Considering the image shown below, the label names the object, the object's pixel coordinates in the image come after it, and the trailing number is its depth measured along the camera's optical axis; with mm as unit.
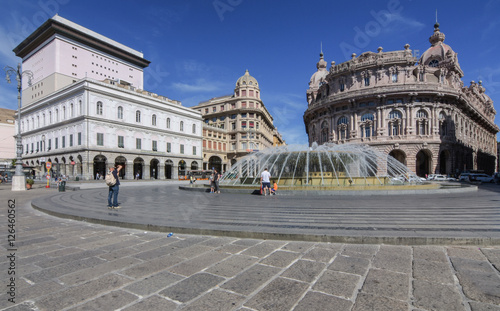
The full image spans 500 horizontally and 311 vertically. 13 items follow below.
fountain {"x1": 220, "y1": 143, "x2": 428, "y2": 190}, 15062
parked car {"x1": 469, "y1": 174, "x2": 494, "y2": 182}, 30812
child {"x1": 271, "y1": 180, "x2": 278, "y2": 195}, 12248
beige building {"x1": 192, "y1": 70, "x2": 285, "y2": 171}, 60125
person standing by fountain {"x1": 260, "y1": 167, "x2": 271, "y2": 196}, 12133
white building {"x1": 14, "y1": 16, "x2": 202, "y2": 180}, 36062
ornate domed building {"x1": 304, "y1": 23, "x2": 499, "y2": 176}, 39375
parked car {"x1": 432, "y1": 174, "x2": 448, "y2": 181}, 36062
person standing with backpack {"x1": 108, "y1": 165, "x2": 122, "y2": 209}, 8148
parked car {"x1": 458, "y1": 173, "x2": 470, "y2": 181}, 36219
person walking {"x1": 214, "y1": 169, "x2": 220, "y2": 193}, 13698
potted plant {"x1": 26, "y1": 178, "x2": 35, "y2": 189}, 19438
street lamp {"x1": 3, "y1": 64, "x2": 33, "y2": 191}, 17438
